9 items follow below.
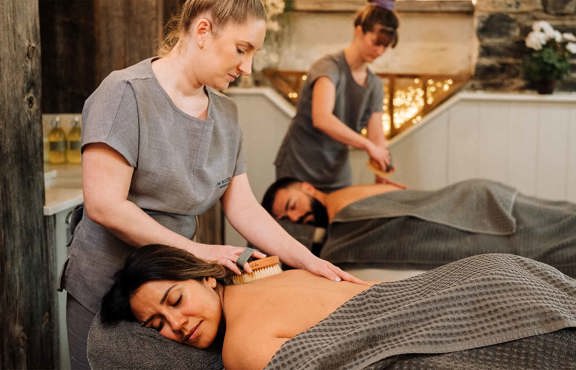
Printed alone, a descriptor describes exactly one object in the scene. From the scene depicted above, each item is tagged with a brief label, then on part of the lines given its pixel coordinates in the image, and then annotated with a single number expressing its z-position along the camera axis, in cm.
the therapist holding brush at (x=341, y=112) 346
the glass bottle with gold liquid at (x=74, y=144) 342
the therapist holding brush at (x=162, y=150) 175
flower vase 447
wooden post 220
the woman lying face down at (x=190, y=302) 174
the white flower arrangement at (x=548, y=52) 440
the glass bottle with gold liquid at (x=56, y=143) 338
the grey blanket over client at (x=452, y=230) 286
